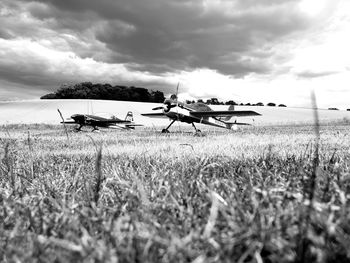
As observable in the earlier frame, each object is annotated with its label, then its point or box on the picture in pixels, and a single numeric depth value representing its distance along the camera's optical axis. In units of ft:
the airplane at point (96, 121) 100.68
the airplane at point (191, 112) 82.94
